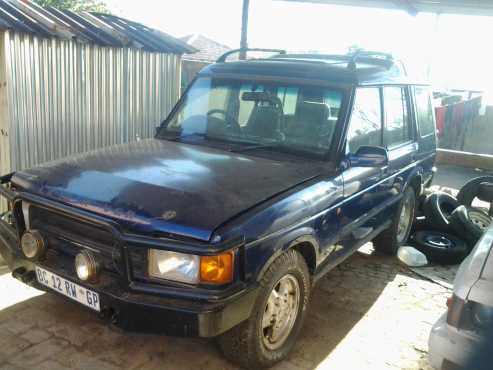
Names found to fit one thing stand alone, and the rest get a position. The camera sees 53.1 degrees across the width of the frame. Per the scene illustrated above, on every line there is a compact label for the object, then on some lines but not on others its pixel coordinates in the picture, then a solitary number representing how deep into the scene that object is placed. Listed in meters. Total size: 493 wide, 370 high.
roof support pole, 8.66
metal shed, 5.26
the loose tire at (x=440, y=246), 5.33
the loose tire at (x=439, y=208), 5.81
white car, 2.56
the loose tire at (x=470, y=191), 6.46
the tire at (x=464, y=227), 5.44
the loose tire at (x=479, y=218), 5.98
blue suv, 2.66
